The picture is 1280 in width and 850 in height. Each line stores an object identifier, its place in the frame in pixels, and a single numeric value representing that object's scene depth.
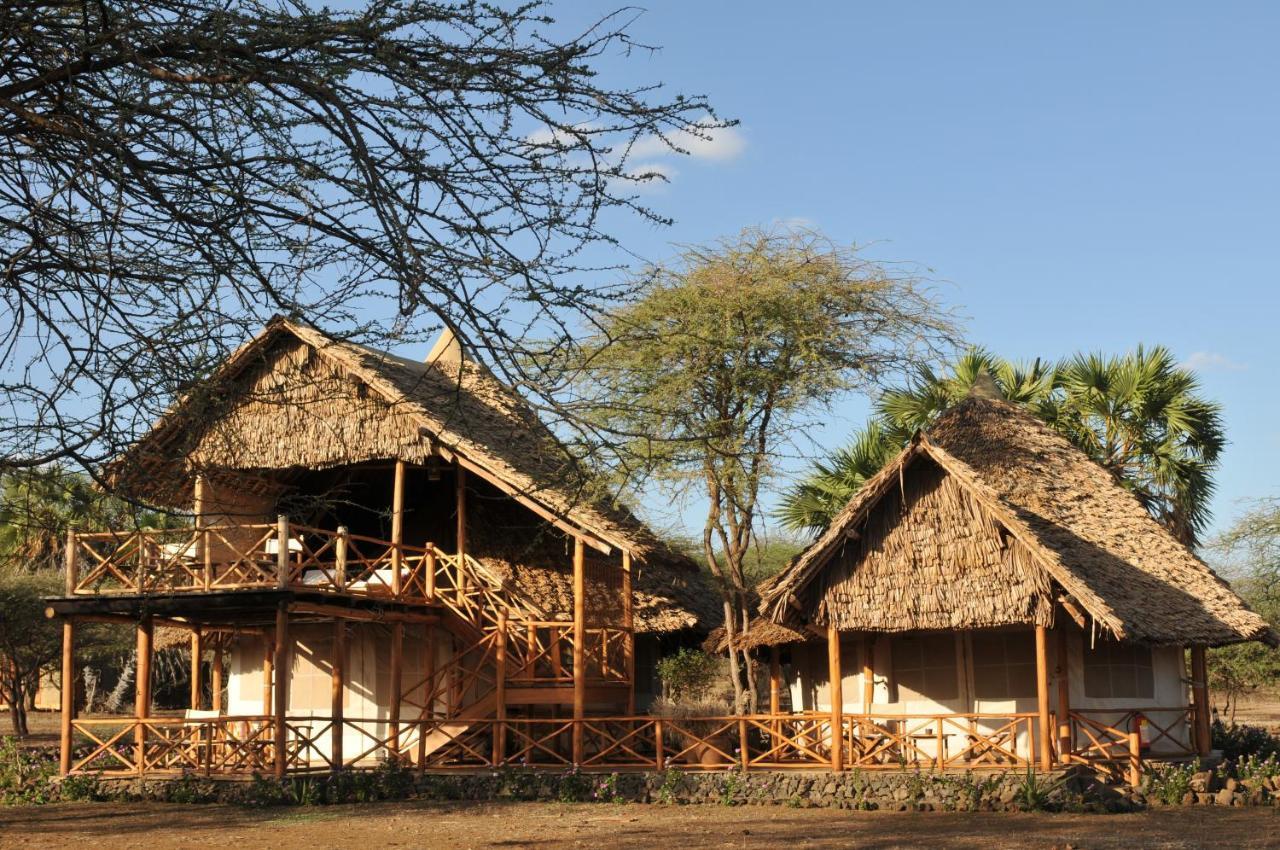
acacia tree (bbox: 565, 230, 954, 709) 20.59
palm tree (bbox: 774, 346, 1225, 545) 22.25
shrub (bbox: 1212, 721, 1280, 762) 20.22
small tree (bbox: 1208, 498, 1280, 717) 21.88
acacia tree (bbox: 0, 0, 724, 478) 5.89
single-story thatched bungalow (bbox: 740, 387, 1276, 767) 16.27
